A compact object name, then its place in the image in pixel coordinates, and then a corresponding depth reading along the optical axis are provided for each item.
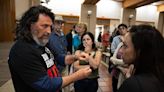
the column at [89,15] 6.37
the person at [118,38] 1.96
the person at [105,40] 5.74
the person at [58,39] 1.12
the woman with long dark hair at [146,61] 0.58
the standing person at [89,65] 1.55
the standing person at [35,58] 0.69
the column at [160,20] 8.14
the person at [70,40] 2.38
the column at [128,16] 6.97
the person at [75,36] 2.15
